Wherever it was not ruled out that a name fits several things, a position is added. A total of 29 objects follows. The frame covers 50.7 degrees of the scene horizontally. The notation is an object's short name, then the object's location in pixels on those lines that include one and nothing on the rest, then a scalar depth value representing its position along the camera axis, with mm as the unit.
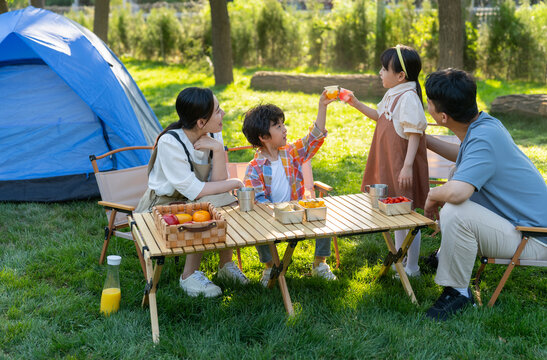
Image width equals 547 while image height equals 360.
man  2963
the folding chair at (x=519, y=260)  2941
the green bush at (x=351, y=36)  12953
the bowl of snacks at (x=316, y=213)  3045
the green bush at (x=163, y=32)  15617
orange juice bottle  3081
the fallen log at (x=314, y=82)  10145
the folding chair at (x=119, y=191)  3760
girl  3416
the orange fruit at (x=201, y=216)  2842
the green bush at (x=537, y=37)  11016
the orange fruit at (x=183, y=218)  2829
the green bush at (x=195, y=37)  14547
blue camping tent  5090
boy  3541
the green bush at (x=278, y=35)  14211
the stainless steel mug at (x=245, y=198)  3268
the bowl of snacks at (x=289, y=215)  3012
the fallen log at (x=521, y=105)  7883
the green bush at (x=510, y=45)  11094
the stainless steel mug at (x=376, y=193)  3262
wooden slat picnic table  2746
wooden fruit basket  2654
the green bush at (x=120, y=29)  16922
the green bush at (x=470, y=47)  11422
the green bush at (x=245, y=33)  14469
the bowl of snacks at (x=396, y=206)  3137
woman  3354
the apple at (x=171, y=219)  2760
